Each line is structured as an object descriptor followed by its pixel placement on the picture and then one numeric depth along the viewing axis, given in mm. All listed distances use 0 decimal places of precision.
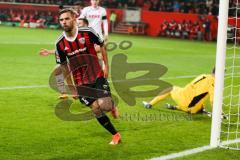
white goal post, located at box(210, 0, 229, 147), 13687
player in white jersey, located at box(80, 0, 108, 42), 27062
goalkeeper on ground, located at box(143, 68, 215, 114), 18578
